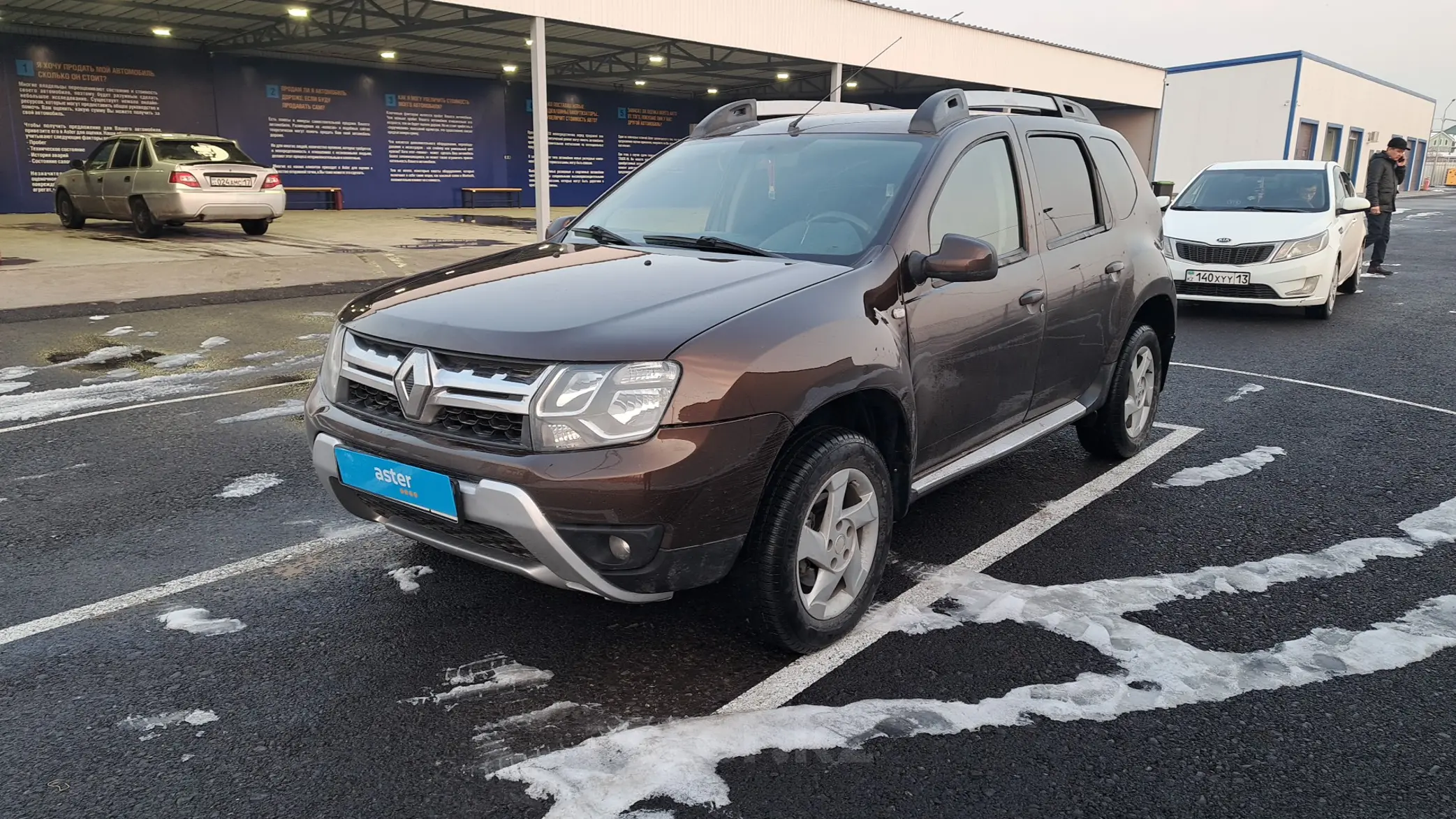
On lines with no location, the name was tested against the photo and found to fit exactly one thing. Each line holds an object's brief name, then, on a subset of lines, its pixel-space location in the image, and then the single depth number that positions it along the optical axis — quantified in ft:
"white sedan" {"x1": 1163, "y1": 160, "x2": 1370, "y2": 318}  32.91
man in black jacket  44.93
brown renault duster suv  8.68
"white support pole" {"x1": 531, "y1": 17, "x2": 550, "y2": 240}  50.65
